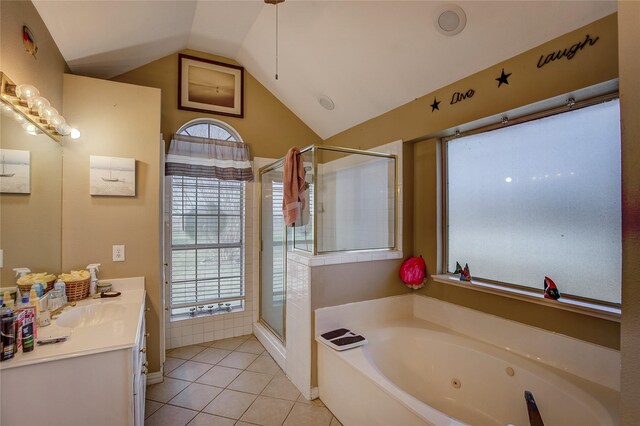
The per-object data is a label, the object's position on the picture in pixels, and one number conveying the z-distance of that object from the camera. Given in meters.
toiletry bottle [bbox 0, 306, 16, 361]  1.12
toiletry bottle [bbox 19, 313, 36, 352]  1.19
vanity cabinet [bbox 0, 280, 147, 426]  1.11
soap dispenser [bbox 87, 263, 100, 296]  2.11
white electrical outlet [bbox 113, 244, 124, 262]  2.34
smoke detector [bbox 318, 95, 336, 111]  3.19
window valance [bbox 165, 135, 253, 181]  3.09
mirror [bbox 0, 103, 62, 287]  1.38
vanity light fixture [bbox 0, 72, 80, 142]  1.37
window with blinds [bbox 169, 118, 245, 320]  3.24
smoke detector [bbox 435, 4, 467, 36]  1.85
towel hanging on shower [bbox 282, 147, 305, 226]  2.51
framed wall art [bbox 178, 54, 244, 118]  3.23
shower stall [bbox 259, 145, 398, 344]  2.53
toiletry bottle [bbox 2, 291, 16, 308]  1.37
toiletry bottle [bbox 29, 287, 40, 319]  1.46
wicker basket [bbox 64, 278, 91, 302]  1.94
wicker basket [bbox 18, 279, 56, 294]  1.54
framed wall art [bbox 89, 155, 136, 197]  2.24
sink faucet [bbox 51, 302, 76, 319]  1.66
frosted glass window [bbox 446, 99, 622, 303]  1.70
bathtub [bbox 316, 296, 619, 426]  1.58
